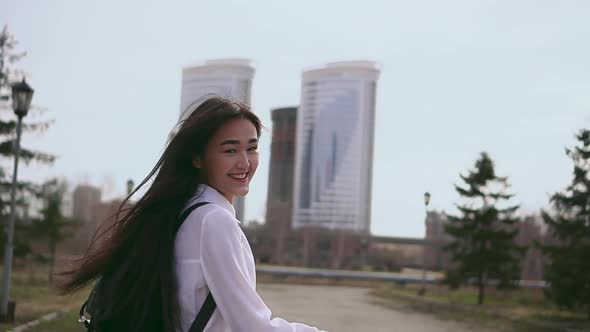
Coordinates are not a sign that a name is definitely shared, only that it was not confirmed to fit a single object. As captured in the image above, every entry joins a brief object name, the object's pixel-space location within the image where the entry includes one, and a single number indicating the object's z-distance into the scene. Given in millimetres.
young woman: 1796
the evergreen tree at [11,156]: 15523
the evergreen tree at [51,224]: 22578
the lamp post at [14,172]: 10383
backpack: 1828
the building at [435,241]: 71500
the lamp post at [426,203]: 28109
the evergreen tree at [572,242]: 16953
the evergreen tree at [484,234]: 22781
